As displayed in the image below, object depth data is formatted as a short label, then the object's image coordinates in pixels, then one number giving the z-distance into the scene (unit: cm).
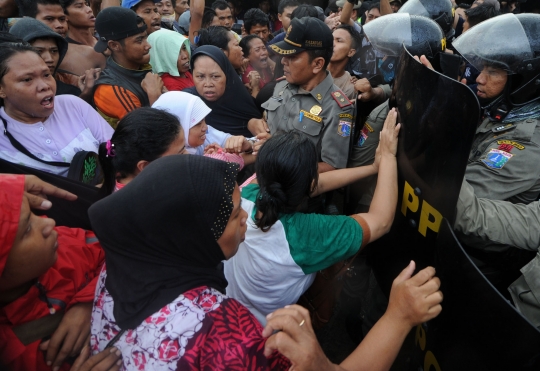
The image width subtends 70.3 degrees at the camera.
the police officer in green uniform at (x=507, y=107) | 170
